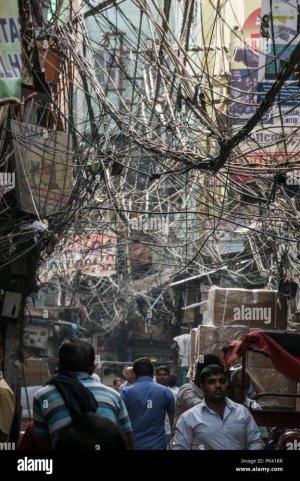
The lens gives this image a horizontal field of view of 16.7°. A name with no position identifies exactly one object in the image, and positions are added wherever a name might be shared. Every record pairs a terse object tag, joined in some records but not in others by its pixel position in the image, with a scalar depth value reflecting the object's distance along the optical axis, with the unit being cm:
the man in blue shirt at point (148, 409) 919
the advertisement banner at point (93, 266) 2308
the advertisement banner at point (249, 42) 1580
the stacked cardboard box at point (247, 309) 1451
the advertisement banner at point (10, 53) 725
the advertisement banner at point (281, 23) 823
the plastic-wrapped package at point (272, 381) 1304
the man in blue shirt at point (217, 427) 681
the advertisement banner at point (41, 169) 1220
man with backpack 581
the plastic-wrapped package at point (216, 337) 1377
